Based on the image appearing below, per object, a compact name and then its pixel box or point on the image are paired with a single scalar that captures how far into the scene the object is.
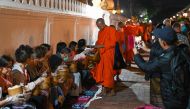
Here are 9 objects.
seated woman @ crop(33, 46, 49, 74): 6.85
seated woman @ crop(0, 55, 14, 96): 5.49
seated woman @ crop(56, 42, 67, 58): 8.47
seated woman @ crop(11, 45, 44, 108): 5.86
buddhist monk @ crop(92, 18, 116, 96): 9.29
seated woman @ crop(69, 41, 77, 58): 9.21
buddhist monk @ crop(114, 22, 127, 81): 10.04
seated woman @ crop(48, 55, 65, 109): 7.05
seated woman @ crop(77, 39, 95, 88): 9.52
